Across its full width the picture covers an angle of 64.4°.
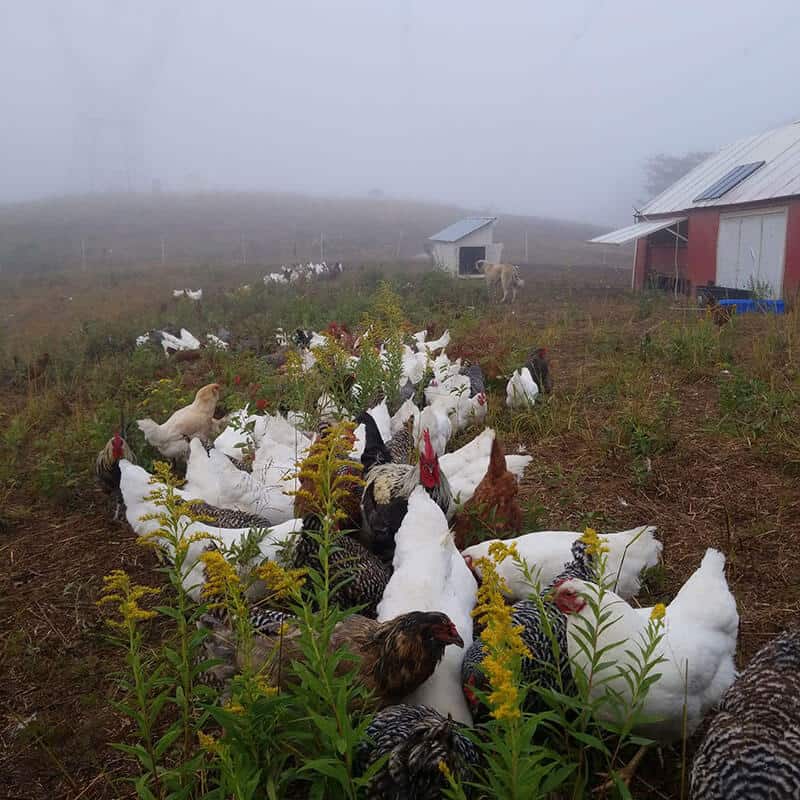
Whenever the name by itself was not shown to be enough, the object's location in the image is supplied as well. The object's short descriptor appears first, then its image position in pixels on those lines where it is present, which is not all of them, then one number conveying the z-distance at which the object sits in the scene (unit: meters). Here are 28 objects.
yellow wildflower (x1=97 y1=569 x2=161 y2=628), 1.55
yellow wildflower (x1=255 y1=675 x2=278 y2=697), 1.67
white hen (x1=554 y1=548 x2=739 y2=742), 2.15
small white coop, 25.45
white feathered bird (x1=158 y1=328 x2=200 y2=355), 9.83
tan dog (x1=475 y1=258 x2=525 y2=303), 17.01
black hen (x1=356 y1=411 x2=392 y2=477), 4.08
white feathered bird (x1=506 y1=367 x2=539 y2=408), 6.03
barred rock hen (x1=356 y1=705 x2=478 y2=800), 1.76
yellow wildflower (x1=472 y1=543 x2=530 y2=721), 1.30
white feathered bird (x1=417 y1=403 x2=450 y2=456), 4.87
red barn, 15.04
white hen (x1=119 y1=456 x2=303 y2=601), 3.03
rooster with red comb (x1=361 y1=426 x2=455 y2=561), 3.33
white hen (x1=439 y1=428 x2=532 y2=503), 4.18
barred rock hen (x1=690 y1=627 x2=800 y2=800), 1.67
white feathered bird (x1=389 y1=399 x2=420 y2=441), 5.04
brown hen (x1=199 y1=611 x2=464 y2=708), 2.20
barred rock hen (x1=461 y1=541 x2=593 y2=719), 2.29
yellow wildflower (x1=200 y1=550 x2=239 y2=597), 1.65
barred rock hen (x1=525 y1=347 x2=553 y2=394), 6.52
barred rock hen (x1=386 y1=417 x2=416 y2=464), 4.48
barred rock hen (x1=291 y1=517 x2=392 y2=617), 2.88
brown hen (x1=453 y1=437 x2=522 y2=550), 3.65
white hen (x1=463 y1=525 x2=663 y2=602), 3.00
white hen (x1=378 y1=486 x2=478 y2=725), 2.35
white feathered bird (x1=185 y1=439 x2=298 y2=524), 3.93
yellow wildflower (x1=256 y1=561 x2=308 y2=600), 1.67
